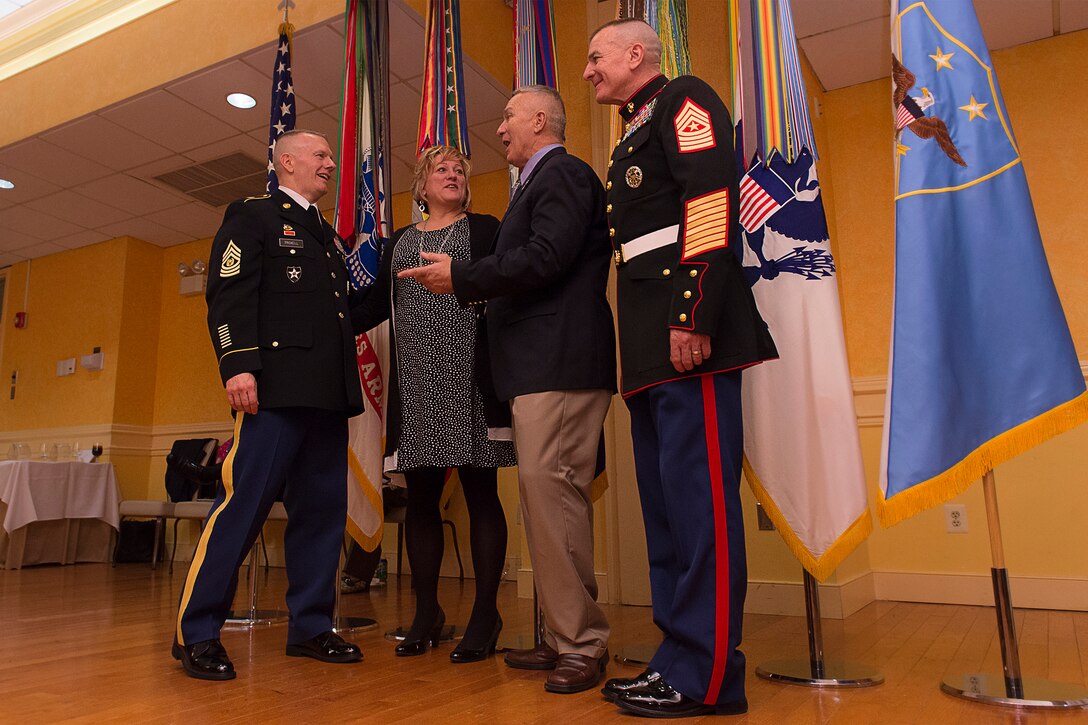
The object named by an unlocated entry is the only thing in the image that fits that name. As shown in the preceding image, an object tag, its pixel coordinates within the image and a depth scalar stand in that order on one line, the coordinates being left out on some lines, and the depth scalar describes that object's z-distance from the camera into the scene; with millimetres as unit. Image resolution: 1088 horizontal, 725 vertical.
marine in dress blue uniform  1523
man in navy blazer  1823
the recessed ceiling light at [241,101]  4562
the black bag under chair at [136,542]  5836
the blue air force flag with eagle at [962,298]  1666
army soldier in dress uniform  1982
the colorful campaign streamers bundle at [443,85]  3080
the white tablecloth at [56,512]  5242
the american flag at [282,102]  3547
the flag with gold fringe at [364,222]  2697
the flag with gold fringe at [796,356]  1910
